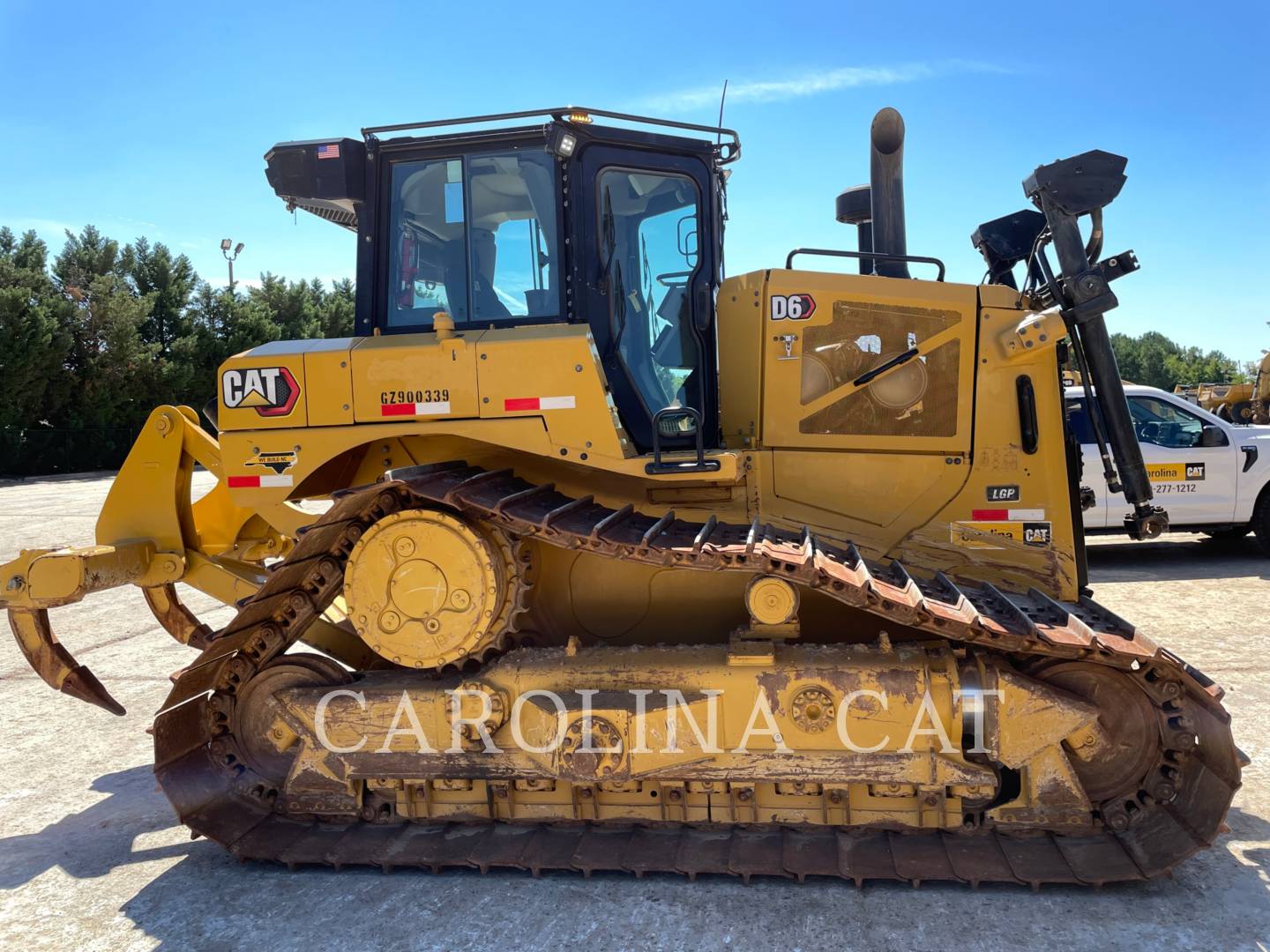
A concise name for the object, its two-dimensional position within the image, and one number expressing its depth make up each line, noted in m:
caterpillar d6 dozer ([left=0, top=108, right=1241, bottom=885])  3.59
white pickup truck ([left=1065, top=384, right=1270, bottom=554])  9.62
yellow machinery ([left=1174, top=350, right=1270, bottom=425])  16.67
